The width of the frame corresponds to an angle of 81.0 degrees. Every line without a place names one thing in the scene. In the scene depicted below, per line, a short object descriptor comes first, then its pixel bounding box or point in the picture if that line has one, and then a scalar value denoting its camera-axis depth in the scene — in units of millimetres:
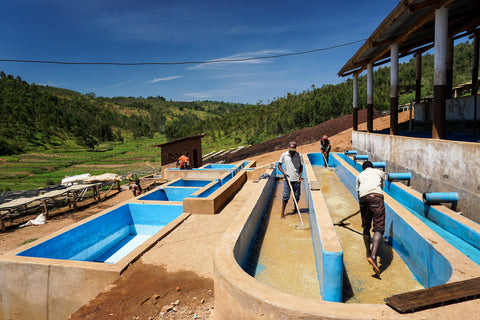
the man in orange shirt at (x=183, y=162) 16906
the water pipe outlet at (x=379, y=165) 8784
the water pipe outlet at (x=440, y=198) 5199
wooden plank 2238
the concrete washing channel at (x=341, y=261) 2313
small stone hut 20422
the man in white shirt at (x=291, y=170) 6270
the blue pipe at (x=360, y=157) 11284
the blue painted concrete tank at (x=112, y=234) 7574
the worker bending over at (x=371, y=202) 4062
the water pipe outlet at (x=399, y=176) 7226
